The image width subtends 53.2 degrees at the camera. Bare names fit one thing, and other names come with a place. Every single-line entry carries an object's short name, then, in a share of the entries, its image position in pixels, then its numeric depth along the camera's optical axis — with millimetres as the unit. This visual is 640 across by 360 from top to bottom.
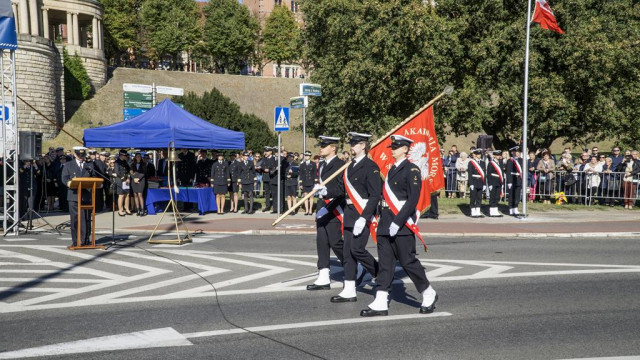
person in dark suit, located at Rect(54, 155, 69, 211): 22297
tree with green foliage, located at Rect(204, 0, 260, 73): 86250
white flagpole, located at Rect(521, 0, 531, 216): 18844
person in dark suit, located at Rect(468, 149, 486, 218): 19891
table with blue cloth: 20641
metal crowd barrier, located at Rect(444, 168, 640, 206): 22297
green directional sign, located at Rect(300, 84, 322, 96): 20125
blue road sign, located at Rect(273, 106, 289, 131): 18828
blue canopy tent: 19328
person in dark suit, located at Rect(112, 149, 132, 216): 20328
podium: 12852
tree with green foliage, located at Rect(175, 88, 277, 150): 58625
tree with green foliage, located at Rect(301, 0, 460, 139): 31219
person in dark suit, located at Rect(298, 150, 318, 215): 20672
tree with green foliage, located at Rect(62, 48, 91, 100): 69500
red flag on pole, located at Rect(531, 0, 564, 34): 20922
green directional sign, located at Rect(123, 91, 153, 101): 24828
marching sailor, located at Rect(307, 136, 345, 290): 8766
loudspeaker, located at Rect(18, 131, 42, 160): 15805
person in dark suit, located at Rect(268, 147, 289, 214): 20922
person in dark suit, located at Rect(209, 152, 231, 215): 21094
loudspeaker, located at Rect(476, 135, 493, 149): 23969
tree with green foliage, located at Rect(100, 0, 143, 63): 83781
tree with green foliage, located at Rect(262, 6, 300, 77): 93375
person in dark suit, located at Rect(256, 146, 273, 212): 21344
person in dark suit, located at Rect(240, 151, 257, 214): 21219
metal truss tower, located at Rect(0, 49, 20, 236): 15419
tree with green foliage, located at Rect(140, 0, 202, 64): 83688
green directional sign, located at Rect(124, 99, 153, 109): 25084
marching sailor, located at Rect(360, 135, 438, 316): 7453
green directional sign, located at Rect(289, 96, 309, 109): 19641
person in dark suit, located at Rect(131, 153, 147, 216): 20688
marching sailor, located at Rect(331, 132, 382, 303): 8055
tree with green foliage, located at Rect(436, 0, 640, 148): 29516
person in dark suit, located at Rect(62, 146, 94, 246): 13195
